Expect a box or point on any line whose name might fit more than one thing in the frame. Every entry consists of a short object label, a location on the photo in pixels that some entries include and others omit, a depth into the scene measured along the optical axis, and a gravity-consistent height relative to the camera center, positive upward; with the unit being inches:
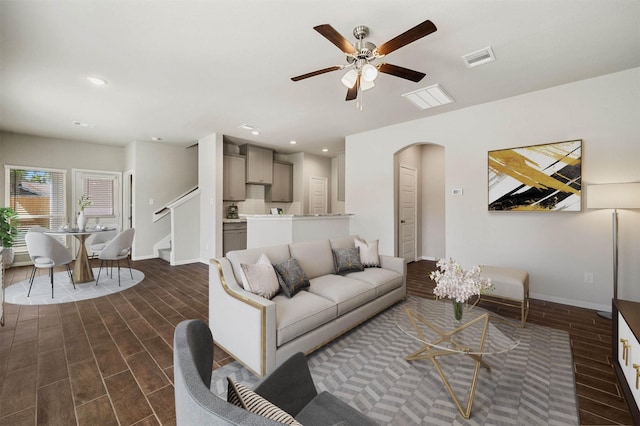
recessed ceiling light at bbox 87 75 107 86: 122.1 +61.2
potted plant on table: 170.2 -5.5
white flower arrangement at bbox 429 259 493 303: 73.2 -19.9
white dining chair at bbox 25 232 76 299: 141.9 -20.6
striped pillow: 26.0 -19.2
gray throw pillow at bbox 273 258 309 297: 95.7 -23.9
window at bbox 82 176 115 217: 245.4 +16.4
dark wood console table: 60.6 -35.6
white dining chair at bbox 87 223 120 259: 190.1 -20.3
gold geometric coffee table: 66.3 -32.8
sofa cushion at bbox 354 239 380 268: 133.3 -21.3
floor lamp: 106.7 +5.2
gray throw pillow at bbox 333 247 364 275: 125.3 -22.9
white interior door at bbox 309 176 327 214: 299.0 +19.4
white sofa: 74.7 -31.2
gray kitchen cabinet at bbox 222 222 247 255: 227.0 -20.7
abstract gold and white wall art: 129.9 +17.6
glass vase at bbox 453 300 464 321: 76.8 -28.1
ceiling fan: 70.2 +47.1
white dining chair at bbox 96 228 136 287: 164.4 -21.8
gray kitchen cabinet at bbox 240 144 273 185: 253.6 +46.7
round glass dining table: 167.0 -32.3
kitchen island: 183.6 -11.7
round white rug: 137.8 -44.2
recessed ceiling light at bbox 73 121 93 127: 187.2 +63.2
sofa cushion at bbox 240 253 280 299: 86.7 -22.5
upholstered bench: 109.3 -30.4
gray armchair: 19.6 -18.2
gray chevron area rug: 63.7 -47.7
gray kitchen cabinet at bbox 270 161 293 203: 278.8 +30.5
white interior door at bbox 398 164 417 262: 221.6 -1.1
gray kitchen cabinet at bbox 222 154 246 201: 237.9 +30.8
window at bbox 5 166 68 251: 213.9 +12.9
